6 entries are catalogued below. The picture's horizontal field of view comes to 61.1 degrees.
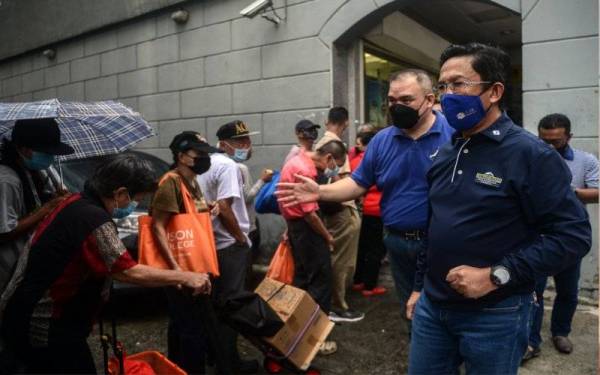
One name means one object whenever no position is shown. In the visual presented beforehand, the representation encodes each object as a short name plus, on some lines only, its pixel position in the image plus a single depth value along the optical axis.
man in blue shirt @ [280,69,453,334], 3.12
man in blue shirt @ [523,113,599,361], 3.94
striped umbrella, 3.56
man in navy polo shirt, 1.97
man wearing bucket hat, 2.95
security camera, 6.69
